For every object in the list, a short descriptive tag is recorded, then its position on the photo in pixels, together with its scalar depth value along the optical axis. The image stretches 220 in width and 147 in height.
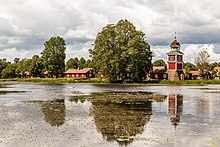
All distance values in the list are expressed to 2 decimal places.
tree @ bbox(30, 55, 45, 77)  132.00
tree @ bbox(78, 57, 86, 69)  186.12
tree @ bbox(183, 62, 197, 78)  105.03
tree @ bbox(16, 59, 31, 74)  150.48
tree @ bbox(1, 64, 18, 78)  148.00
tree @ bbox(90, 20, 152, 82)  81.38
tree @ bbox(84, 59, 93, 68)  173.52
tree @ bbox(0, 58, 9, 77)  163.18
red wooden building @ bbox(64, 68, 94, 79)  143.79
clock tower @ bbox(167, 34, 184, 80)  100.06
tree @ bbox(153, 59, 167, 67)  179.95
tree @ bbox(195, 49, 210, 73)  108.50
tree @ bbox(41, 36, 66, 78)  117.50
